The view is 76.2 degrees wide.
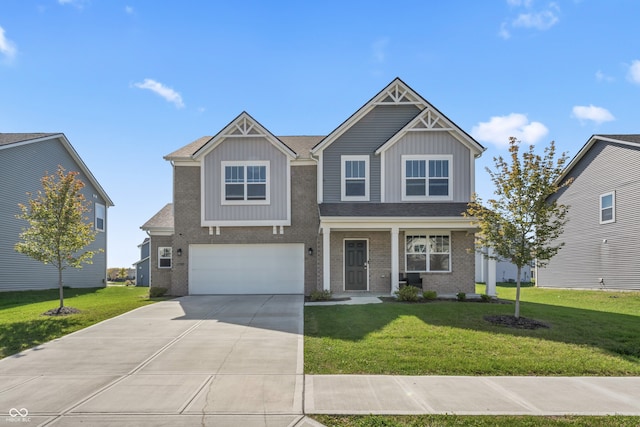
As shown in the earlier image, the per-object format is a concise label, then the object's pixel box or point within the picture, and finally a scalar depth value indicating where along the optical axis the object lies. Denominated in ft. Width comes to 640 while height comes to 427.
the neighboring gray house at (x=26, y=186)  65.00
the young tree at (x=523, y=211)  36.22
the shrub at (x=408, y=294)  48.71
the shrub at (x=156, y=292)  60.08
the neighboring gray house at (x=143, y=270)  103.98
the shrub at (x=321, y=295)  50.46
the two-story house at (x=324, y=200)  57.52
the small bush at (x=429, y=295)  50.37
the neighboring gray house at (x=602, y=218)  64.08
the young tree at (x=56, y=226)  42.75
